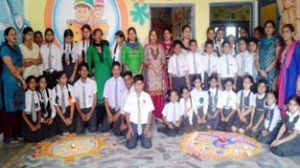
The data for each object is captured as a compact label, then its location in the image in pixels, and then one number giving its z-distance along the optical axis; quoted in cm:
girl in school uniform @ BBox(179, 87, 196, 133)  352
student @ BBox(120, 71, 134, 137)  350
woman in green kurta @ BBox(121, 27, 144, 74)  375
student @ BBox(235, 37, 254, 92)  366
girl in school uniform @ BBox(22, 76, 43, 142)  331
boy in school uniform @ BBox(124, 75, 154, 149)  316
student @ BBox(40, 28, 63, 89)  366
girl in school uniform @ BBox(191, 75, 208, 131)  356
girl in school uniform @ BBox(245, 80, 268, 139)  327
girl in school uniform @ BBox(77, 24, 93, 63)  387
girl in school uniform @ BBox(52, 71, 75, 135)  352
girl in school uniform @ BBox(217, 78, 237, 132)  352
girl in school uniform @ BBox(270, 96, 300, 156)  277
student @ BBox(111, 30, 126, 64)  396
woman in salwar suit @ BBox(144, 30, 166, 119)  374
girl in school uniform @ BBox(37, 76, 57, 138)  340
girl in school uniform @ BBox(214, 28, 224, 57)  389
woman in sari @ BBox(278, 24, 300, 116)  311
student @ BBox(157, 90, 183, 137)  349
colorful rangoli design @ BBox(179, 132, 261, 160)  279
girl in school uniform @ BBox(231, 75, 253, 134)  343
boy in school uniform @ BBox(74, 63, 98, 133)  361
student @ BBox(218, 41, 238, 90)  370
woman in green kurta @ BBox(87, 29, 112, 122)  372
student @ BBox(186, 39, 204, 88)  376
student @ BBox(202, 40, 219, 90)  378
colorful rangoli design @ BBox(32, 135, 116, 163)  284
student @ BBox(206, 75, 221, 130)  358
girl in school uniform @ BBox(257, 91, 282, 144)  310
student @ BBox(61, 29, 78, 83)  375
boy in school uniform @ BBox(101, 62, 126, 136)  358
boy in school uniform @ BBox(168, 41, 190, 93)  374
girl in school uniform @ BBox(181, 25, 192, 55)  380
